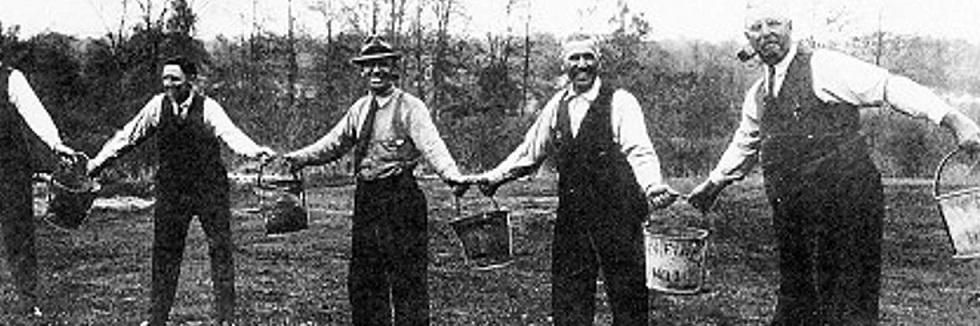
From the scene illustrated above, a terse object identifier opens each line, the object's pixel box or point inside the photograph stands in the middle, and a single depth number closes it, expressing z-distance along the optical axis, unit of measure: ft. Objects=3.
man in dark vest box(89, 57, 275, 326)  18.03
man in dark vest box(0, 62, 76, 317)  19.08
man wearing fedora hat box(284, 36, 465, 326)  15.97
